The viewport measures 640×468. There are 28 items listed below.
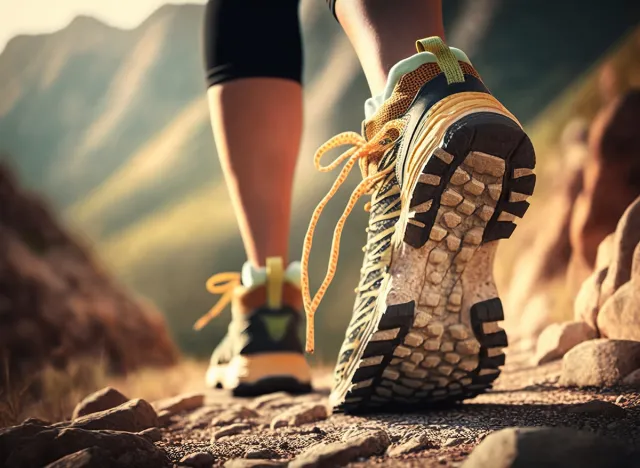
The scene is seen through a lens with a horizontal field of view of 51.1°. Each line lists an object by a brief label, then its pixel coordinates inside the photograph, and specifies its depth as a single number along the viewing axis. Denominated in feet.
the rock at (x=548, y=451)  1.84
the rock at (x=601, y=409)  2.83
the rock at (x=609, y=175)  8.23
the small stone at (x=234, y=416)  4.01
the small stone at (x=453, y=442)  2.61
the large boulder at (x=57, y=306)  7.95
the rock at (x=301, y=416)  3.67
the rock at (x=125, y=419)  3.10
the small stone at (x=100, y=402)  3.95
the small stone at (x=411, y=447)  2.51
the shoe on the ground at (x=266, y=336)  5.03
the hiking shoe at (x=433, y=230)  3.00
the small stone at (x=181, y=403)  4.46
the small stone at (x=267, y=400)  4.56
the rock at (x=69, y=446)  2.50
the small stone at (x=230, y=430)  3.49
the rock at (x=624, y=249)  4.47
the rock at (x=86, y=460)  2.29
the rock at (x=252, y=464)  2.27
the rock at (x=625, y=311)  4.05
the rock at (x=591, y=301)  4.83
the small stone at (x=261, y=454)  2.65
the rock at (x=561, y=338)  4.87
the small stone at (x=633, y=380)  3.52
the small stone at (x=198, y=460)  2.61
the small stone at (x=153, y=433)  3.24
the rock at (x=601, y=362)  3.67
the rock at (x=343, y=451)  2.27
